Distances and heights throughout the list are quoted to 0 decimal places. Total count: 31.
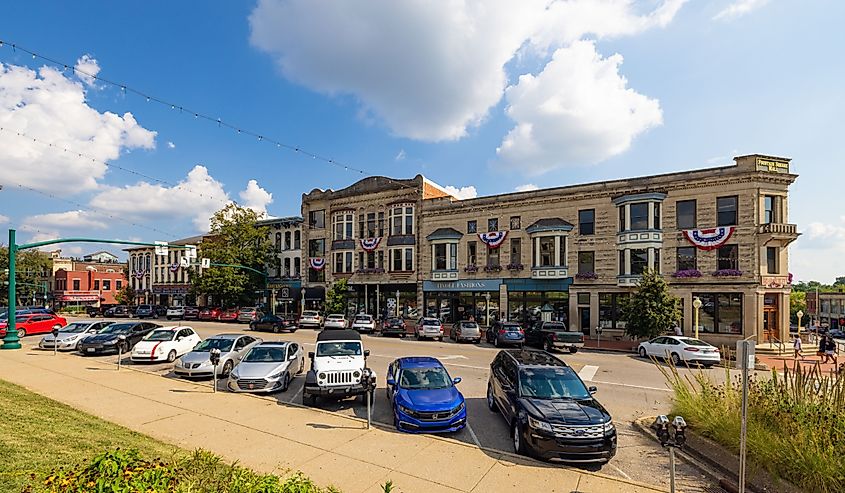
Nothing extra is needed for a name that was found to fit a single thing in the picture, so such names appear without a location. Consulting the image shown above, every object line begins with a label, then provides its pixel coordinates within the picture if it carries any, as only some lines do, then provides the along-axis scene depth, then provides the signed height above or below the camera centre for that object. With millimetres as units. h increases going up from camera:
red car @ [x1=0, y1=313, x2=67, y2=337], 30339 -4350
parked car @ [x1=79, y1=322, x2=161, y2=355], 20828 -3648
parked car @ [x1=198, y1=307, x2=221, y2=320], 45344 -5262
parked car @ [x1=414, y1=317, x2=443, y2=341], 30566 -4556
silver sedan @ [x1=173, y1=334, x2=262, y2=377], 15773 -3406
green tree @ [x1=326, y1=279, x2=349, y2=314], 41281 -3279
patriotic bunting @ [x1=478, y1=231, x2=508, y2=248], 36625 +1994
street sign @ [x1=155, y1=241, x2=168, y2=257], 32138 +850
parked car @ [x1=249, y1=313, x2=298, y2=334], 33625 -4654
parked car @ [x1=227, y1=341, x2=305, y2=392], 13539 -3348
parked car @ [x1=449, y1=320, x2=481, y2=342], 28766 -4465
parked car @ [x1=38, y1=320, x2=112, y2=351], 22516 -3755
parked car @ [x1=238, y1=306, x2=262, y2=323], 40838 -4833
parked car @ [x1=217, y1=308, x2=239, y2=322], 44312 -5332
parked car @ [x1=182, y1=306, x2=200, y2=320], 46719 -5440
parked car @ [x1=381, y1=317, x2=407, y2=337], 32562 -4762
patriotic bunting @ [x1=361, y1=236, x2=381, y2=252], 43125 +1830
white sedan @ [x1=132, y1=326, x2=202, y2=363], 18844 -3594
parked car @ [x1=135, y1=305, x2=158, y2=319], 48438 -5410
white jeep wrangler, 12258 -3047
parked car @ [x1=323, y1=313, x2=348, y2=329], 34125 -4606
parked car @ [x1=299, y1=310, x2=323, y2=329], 37781 -4873
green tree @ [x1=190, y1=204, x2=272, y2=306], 45438 +735
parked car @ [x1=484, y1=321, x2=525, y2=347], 26219 -4248
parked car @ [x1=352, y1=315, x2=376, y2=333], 34875 -4786
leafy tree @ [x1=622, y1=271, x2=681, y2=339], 26266 -2756
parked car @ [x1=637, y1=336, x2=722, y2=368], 21047 -4169
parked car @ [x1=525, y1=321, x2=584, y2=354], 24344 -4141
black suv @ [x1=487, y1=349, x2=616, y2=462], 8320 -3005
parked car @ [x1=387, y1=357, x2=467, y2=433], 10086 -3195
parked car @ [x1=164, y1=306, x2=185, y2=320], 46438 -5295
